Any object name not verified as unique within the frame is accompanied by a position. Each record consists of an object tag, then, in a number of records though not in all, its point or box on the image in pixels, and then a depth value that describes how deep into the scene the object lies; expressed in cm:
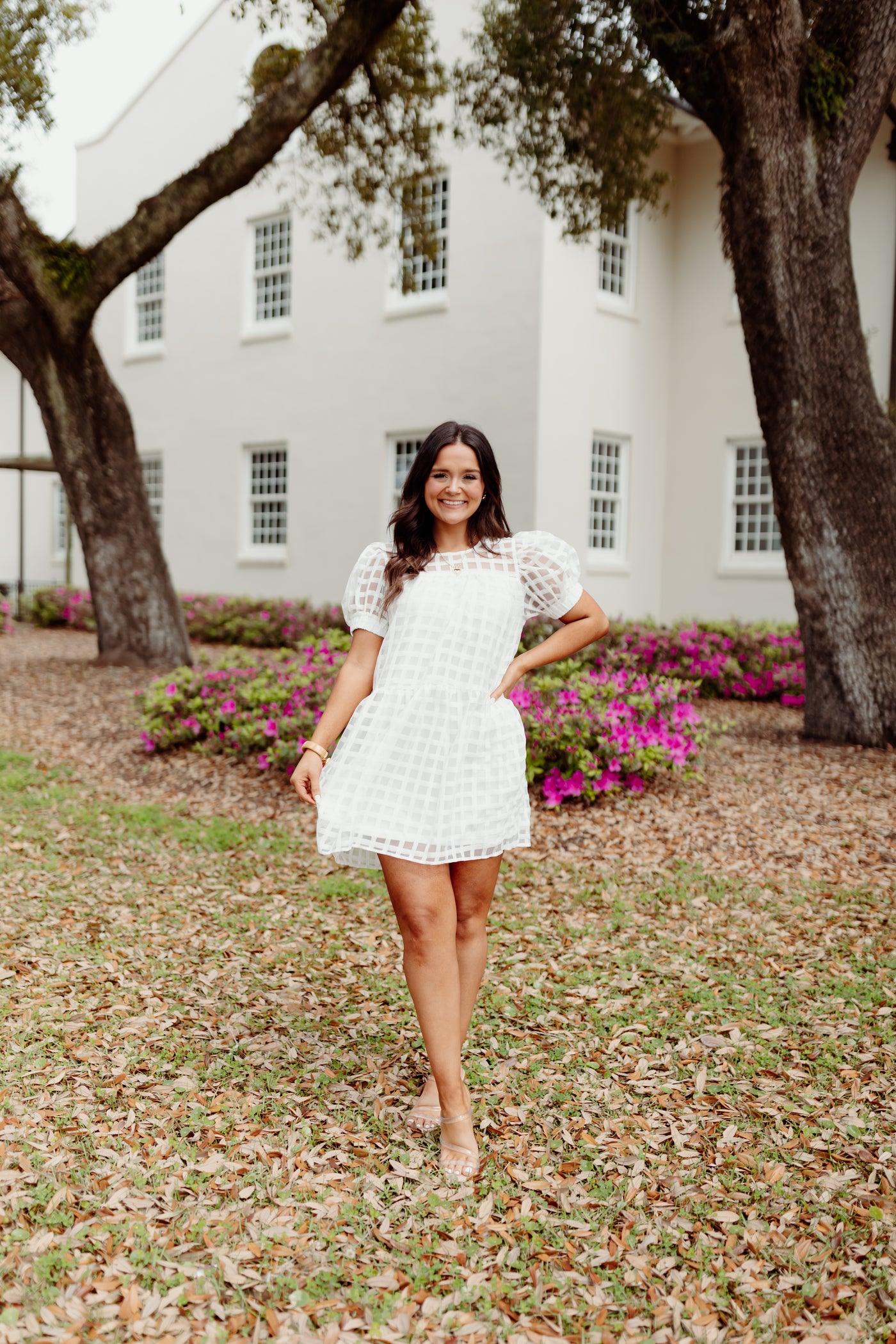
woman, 284
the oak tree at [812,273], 726
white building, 1384
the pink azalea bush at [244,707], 713
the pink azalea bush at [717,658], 1078
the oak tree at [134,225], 899
